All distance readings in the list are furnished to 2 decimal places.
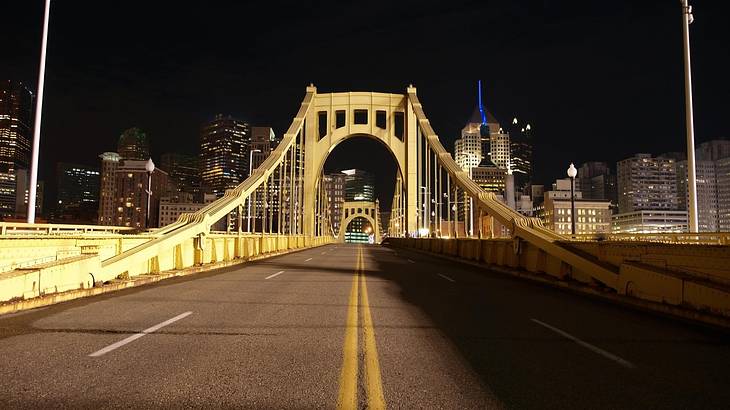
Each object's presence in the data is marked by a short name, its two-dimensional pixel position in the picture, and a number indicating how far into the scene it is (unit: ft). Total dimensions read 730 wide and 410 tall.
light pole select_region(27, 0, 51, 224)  49.23
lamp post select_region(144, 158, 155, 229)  84.07
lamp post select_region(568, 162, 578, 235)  76.75
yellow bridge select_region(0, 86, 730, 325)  28.22
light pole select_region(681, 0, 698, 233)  56.54
